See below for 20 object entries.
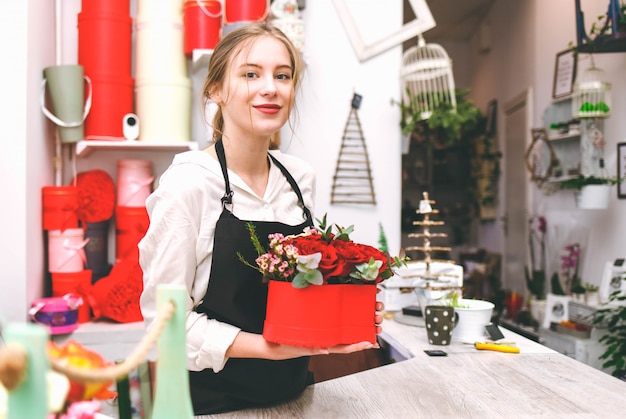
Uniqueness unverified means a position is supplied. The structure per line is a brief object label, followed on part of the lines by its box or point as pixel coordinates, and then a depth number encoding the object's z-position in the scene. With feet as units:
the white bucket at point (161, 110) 9.04
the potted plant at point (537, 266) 15.25
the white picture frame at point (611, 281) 10.98
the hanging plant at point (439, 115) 9.90
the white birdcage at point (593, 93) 12.33
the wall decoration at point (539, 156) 15.78
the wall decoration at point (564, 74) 14.62
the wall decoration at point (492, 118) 22.18
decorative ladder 9.99
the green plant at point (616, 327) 9.85
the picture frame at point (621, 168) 11.93
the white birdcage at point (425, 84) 9.94
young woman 4.02
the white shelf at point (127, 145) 8.80
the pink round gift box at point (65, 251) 8.46
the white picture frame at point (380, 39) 9.94
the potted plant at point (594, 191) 12.20
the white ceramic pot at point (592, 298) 12.07
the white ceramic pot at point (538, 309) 14.92
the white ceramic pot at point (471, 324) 6.15
